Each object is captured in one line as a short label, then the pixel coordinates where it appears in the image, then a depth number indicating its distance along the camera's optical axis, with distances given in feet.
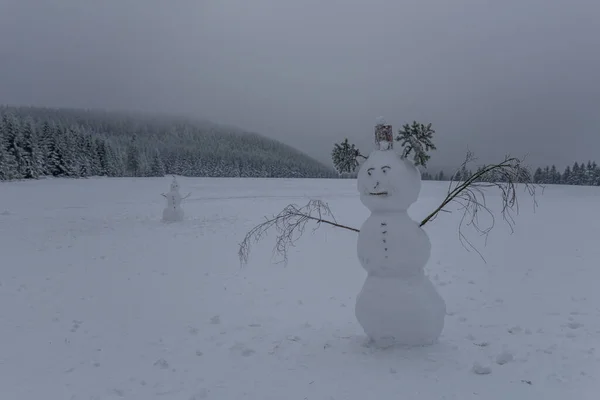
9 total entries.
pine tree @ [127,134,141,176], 211.82
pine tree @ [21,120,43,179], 131.54
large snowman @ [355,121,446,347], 16.58
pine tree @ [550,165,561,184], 213.46
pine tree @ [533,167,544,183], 204.40
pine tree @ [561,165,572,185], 205.13
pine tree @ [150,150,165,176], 208.74
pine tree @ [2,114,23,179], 126.41
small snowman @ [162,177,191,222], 62.90
